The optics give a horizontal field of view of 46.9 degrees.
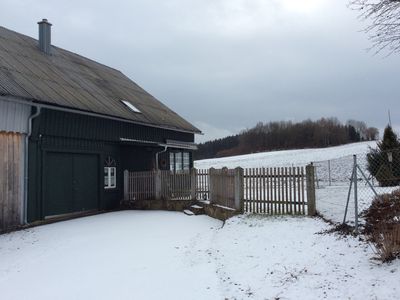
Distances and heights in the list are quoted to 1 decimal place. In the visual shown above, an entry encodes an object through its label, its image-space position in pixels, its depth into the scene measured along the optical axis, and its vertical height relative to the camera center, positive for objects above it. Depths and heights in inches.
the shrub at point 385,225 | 261.8 -36.2
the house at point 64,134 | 546.6 +68.6
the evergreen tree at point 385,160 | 820.4 +25.0
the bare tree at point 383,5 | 303.9 +110.2
